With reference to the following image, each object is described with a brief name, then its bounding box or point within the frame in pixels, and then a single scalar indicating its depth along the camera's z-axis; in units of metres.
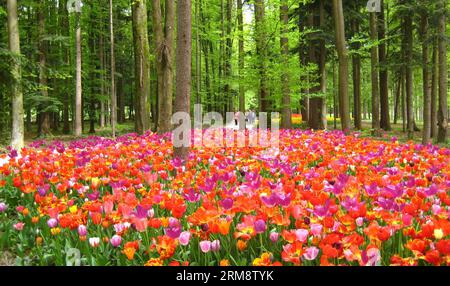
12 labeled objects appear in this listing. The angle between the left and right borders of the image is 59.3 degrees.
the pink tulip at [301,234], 2.61
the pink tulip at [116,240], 2.92
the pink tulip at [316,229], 2.74
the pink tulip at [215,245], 2.80
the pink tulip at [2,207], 3.86
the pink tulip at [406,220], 2.74
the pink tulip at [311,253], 2.50
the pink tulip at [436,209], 3.10
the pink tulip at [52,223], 3.26
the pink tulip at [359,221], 2.97
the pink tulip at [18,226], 3.36
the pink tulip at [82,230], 3.04
